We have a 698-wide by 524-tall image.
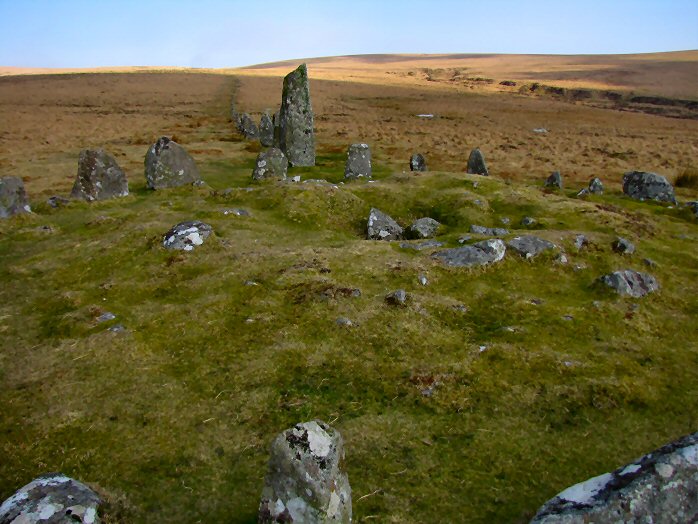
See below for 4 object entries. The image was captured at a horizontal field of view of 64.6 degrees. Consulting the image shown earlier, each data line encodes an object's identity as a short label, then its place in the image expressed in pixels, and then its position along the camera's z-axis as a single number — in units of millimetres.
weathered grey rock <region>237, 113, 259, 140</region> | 40938
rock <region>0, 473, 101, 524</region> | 5891
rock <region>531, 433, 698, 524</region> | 5215
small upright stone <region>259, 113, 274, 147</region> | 37469
